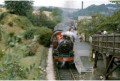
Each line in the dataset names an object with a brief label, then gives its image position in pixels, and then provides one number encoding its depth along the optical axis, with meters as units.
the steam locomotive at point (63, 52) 20.98
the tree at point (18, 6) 42.64
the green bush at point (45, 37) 32.85
